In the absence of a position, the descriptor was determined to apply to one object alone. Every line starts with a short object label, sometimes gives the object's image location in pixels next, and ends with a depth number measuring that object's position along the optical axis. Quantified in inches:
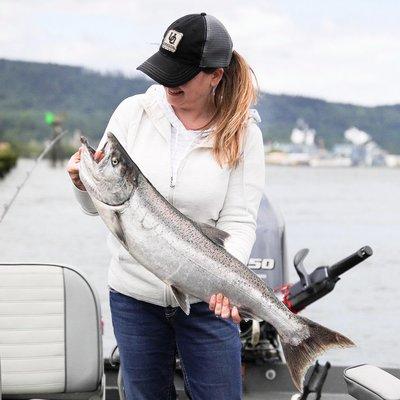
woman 114.4
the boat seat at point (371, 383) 97.5
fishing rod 152.1
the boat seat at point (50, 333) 152.3
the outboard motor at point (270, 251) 176.1
